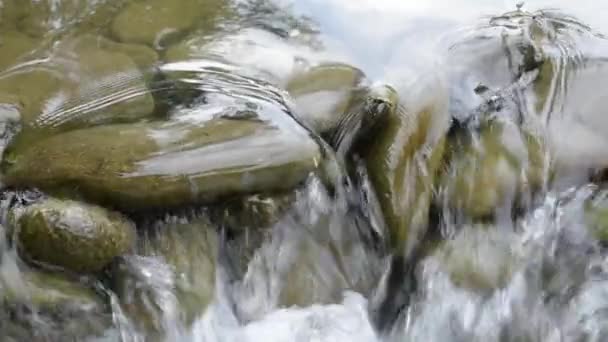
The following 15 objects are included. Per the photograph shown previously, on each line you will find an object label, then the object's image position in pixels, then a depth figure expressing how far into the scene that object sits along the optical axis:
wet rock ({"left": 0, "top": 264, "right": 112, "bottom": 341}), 2.55
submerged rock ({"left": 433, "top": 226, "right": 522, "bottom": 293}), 3.06
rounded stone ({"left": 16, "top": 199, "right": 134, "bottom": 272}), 2.55
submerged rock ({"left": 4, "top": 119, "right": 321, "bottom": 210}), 2.68
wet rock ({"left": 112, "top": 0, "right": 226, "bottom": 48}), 3.45
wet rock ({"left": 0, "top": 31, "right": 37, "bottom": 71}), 3.22
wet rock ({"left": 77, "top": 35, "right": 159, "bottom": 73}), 3.29
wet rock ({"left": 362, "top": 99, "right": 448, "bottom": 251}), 2.98
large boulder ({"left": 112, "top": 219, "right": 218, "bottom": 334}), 2.69
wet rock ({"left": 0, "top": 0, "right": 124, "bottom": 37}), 3.49
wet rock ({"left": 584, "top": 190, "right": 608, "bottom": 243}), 3.15
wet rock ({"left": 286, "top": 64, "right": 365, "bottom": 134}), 3.14
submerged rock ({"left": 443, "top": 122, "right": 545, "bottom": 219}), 3.13
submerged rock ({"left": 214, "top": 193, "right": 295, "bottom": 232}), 2.83
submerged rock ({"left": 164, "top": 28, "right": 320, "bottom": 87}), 3.33
